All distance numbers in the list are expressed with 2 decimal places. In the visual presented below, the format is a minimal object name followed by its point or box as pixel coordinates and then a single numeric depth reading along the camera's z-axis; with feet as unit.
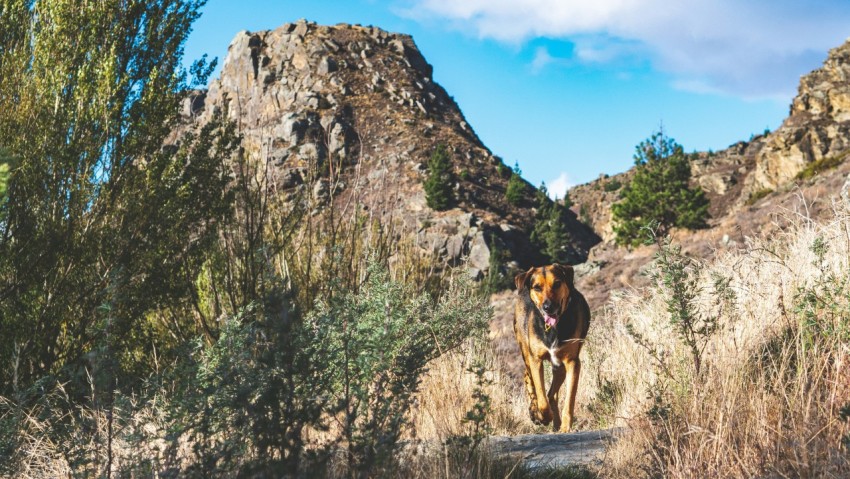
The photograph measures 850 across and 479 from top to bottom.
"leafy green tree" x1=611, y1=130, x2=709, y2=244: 114.32
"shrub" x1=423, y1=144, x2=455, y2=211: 162.71
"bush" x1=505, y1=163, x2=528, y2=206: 186.60
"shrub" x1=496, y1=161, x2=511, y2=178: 207.02
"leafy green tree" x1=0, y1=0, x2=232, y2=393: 20.15
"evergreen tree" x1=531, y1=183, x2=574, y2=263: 172.65
